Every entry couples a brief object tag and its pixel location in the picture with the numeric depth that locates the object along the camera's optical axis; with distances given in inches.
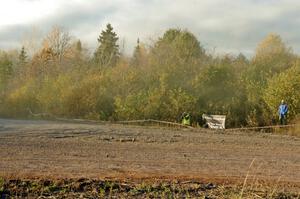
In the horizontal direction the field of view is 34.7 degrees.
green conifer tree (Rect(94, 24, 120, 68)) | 3219.0
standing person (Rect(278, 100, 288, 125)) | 1252.5
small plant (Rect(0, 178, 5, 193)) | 352.5
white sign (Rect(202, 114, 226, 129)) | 1396.9
